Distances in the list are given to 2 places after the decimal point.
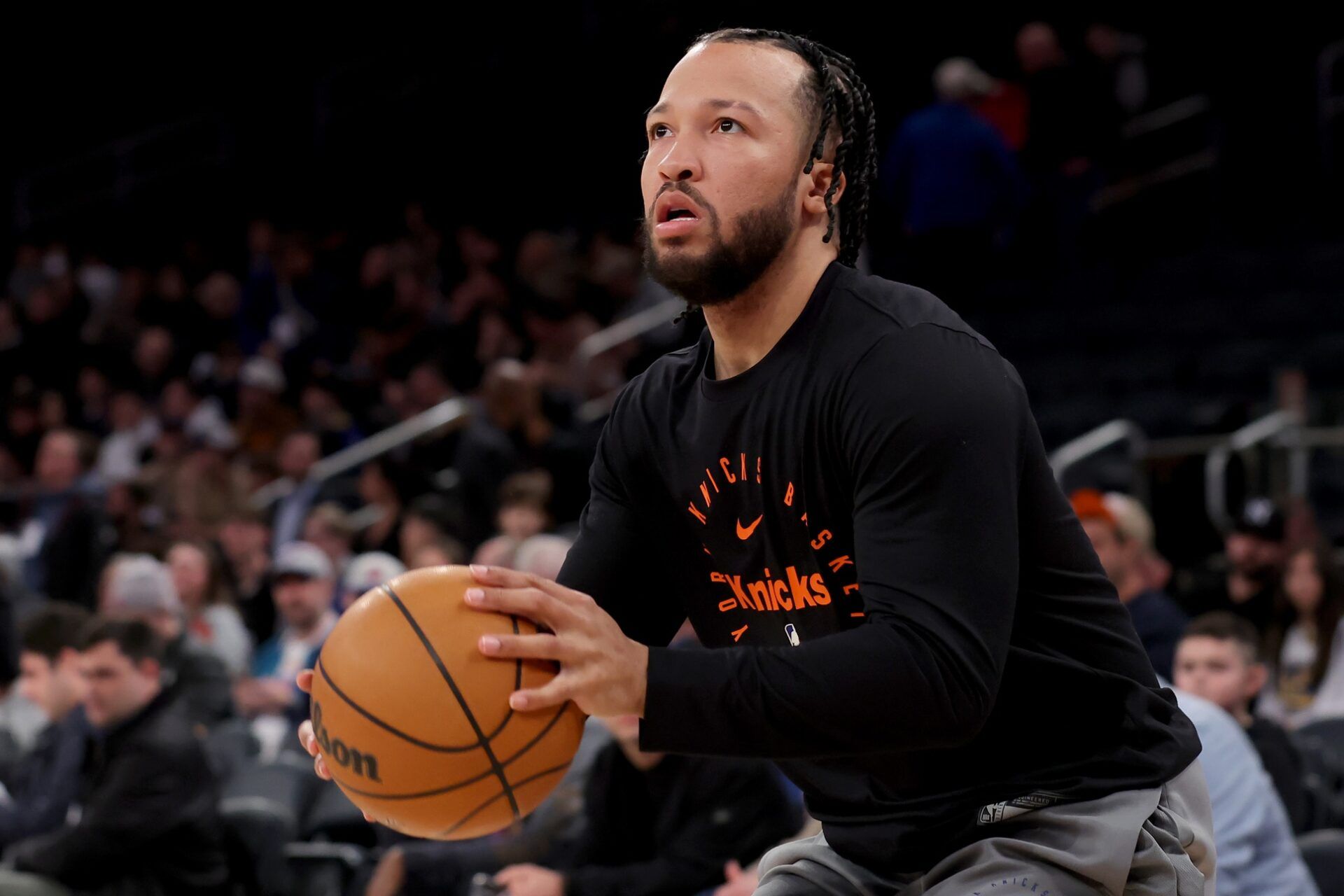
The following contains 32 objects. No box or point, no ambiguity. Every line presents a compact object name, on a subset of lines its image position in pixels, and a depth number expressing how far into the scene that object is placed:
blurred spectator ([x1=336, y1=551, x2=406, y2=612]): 15.92
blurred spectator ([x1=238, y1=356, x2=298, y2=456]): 23.87
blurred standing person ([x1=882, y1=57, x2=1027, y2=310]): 18.52
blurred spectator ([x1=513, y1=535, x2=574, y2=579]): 13.53
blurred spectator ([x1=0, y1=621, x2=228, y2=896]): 11.72
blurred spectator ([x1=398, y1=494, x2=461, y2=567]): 17.69
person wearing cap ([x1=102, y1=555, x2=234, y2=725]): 14.59
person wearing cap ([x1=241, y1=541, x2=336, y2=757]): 15.83
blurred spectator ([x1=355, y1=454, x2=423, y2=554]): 19.69
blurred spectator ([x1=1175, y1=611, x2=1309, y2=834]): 11.05
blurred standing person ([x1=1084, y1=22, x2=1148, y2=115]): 23.02
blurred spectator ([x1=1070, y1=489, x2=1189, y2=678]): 12.95
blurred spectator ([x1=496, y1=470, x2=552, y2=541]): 16.86
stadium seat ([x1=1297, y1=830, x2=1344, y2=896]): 9.87
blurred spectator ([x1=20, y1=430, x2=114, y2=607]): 19.44
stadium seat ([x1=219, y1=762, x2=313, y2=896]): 12.07
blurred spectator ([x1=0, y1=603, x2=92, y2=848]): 12.89
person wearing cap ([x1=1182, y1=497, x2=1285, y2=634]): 15.53
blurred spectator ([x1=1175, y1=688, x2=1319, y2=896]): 9.12
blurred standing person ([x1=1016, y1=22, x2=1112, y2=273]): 21.84
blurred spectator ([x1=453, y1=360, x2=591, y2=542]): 18.31
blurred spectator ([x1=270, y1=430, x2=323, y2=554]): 21.28
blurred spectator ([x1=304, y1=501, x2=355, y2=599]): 18.97
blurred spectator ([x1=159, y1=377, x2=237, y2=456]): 24.45
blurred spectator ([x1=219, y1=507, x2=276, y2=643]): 18.86
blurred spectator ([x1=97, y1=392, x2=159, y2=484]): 24.23
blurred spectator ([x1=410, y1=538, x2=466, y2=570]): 15.64
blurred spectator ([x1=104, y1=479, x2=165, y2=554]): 20.17
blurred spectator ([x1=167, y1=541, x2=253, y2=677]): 17.23
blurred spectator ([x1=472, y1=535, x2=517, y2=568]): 14.99
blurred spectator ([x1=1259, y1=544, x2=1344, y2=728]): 14.81
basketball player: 4.25
